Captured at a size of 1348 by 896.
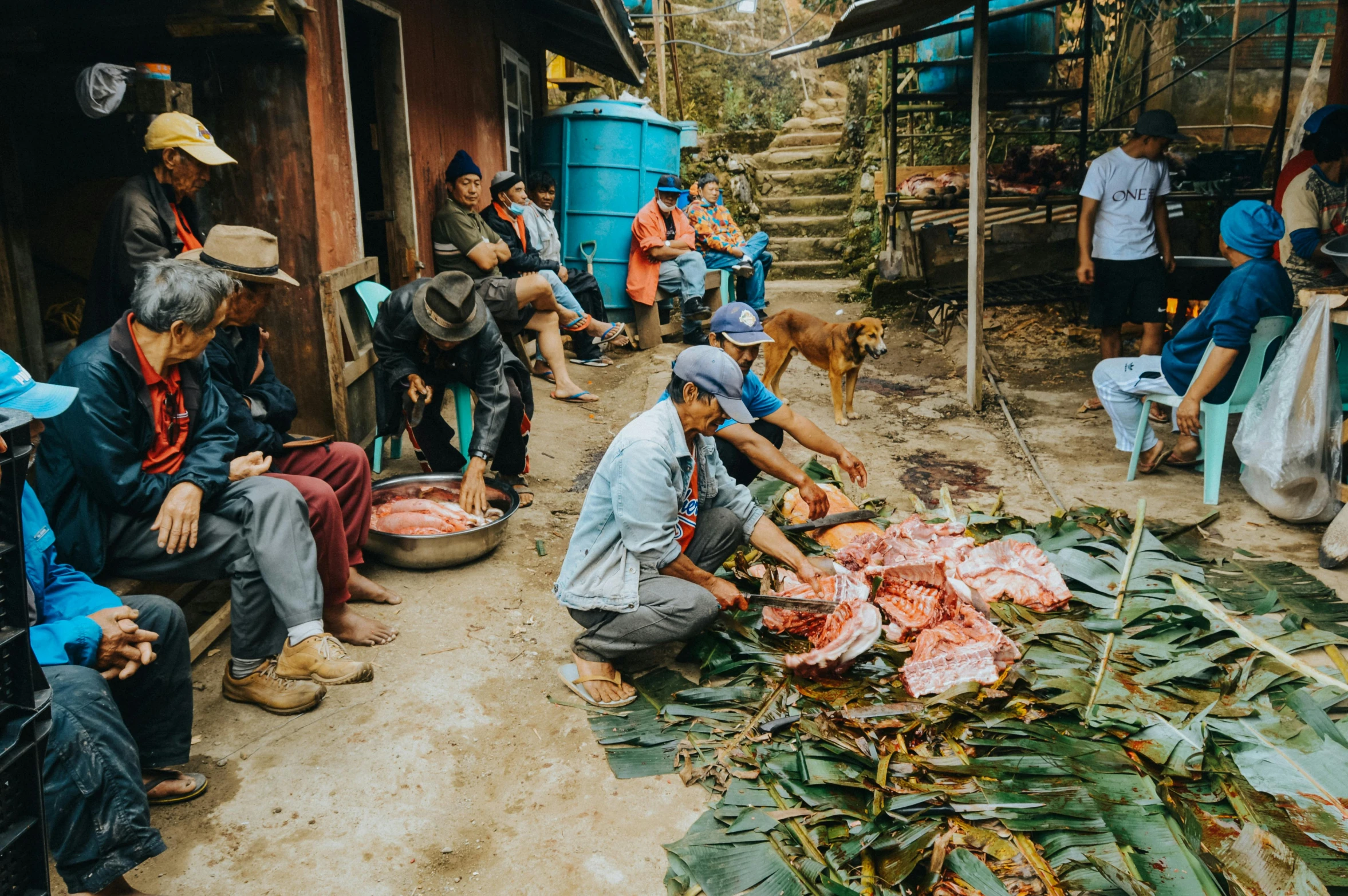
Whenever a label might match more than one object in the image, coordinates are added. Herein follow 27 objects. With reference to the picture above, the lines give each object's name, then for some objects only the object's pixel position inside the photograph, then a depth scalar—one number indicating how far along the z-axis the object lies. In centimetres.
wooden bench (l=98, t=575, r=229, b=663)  360
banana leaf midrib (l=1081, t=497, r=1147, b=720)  333
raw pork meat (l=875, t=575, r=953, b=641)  382
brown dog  752
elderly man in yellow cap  411
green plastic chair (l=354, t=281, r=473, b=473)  551
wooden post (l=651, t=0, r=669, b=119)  1566
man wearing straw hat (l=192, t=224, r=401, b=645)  378
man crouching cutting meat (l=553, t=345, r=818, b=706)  340
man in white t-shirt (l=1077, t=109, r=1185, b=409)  701
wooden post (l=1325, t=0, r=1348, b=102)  720
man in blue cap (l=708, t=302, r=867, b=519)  450
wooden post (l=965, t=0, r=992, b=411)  717
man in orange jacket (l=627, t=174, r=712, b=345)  997
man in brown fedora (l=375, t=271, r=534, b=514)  479
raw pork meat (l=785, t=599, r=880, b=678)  346
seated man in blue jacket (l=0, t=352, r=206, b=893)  230
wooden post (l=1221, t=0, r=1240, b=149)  1145
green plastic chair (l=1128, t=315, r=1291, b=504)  535
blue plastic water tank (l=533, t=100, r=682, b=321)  1015
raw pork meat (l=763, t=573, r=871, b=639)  383
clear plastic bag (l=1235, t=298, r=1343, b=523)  499
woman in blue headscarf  529
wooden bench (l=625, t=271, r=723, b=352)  1013
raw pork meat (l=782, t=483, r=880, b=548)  468
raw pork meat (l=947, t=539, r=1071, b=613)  403
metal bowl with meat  448
